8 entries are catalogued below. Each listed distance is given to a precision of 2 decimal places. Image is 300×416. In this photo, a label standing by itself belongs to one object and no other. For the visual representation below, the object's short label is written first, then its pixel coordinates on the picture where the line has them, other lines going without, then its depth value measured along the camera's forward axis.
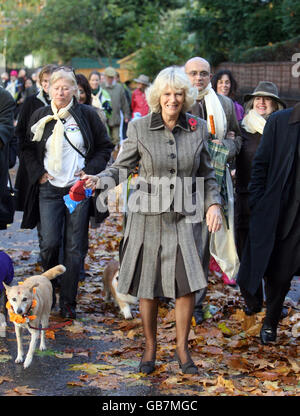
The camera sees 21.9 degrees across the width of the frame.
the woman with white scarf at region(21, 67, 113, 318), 6.88
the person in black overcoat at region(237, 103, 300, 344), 6.15
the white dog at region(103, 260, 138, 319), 7.24
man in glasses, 6.95
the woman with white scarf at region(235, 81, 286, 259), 7.39
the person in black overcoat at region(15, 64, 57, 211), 7.40
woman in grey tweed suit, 5.38
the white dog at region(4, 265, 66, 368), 5.84
